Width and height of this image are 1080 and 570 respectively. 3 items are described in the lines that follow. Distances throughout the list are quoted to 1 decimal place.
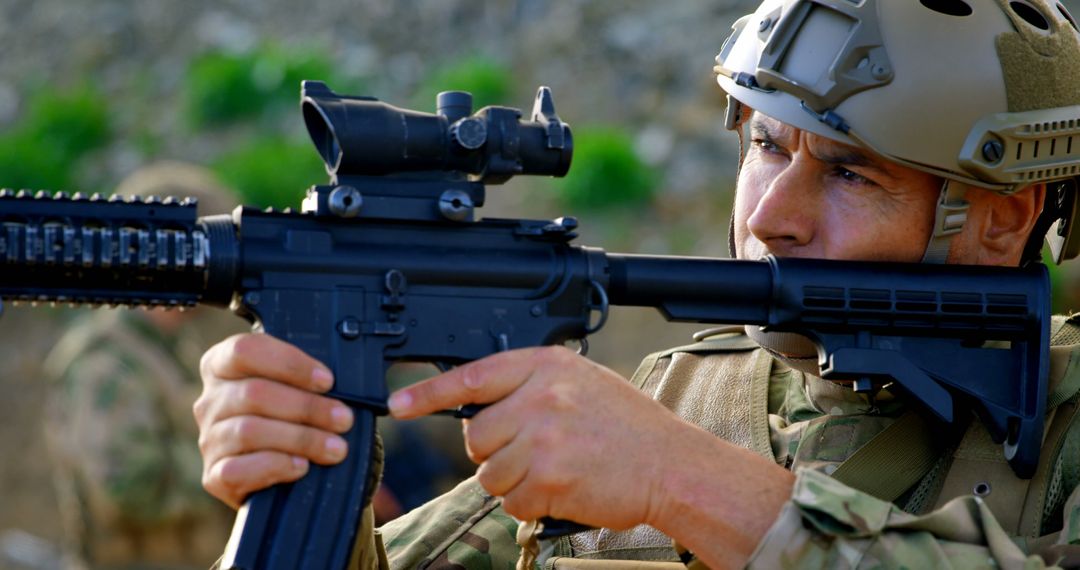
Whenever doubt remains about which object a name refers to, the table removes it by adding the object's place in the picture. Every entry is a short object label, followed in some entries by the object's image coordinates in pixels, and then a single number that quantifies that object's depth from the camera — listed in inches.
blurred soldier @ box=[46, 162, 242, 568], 265.7
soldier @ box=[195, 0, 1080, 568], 113.7
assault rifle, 108.8
